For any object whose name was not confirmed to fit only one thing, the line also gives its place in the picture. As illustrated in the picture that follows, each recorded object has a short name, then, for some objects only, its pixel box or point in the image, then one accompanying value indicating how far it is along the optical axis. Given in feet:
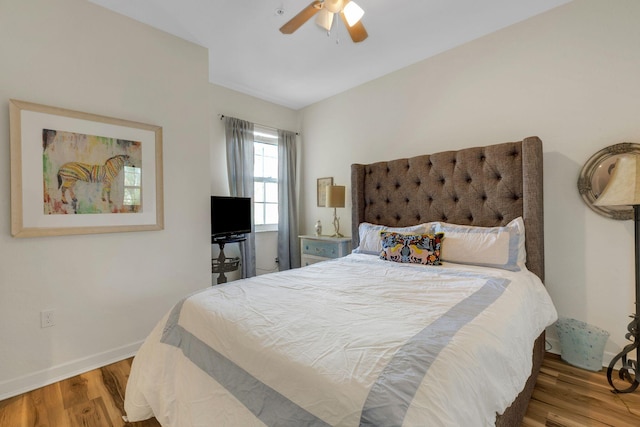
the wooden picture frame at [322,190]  12.46
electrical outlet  6.30
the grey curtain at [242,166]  10.93
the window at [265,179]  12.34
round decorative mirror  6.15
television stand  9.75
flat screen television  9.41
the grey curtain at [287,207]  12.67
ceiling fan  5.44
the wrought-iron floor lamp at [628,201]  5.13
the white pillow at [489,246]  6.41
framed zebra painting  6.00
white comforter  2.41
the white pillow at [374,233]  8.16
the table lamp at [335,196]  10.87
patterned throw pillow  6.95
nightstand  10.65
